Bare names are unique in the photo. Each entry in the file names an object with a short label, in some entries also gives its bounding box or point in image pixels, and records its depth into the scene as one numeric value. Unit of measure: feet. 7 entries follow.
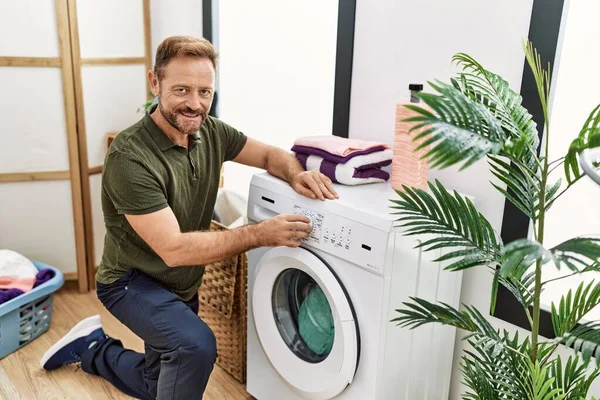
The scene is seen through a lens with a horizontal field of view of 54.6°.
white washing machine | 5.06
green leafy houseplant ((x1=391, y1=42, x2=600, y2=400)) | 3.09
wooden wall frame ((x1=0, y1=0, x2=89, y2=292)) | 8.50
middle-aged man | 5.31
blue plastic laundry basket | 7.66
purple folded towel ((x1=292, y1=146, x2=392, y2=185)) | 5.80
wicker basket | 6.98
